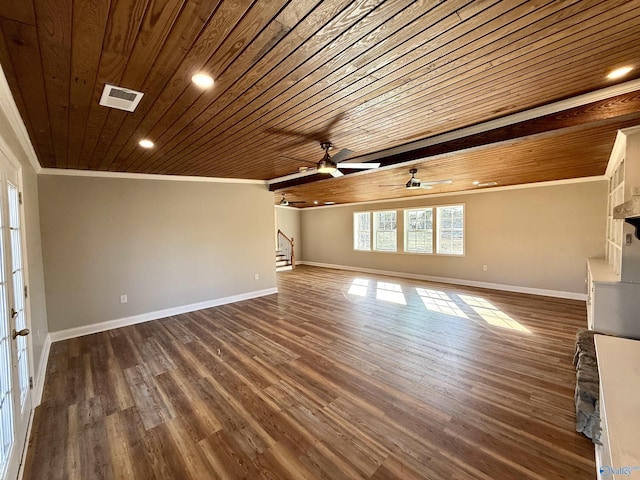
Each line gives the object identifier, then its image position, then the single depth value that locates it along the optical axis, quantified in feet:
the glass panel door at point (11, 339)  5.21
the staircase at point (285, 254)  34.10
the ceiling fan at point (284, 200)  25.64
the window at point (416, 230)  24.27
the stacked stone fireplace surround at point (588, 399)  6.34
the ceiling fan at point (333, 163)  10.12
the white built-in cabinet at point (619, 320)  3.41
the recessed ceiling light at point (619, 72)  6.26
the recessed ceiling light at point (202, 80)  6.05
